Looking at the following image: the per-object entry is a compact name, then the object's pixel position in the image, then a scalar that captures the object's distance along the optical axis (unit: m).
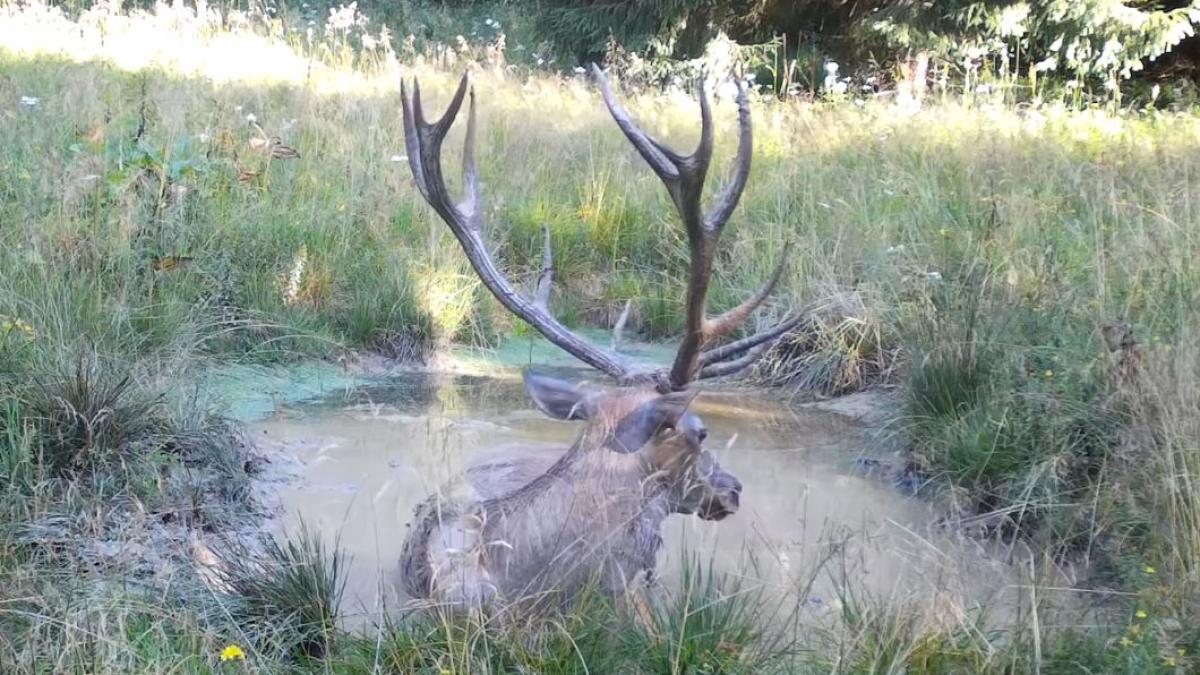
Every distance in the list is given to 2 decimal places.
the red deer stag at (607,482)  4.04
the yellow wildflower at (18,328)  5.20
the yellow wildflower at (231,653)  3.43
